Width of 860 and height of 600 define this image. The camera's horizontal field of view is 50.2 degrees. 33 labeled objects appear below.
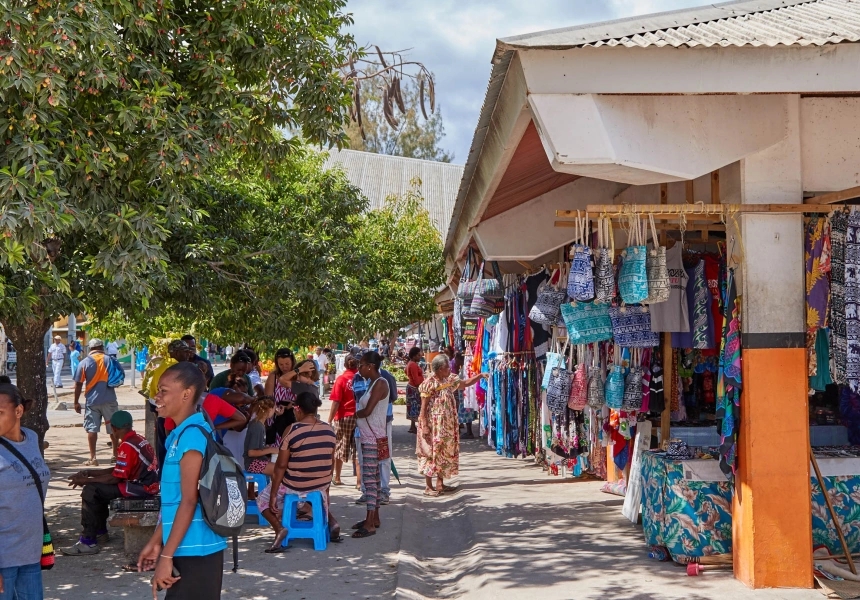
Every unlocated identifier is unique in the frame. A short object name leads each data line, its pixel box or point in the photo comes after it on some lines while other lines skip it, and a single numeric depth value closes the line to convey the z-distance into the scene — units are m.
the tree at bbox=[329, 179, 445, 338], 19.94
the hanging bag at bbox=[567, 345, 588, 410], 9.54
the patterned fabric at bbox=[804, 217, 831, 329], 6.35
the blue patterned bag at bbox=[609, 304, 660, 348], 8.03
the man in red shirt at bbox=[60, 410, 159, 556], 8.08
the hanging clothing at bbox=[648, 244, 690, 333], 8.07
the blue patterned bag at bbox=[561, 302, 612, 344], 8.12
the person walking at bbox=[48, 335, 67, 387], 28.92
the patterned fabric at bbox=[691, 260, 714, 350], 7.46
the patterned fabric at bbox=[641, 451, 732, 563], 6.96
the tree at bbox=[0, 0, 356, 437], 5.73
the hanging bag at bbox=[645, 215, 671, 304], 6.75
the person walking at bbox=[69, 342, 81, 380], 27.66
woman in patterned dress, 11.28
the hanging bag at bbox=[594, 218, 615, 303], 6.93
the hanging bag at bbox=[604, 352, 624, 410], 8.72
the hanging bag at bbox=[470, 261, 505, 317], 12.29
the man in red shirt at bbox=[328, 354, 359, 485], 11.33
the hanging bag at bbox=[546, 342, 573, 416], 9.85
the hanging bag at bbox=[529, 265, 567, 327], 8.91
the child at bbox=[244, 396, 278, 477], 9.16
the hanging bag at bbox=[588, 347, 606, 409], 9.25
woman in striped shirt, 8.19
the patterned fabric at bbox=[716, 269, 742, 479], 6.50
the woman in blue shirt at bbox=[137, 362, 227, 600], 4.20
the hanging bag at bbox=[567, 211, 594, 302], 6.91
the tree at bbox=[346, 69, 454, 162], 44.56
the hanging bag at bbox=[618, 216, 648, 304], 6.75
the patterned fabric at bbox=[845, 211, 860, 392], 6.22
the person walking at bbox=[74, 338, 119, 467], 13.88
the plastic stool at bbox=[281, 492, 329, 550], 8.49
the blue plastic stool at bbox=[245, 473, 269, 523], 9.27
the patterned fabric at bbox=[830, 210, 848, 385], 6.35
